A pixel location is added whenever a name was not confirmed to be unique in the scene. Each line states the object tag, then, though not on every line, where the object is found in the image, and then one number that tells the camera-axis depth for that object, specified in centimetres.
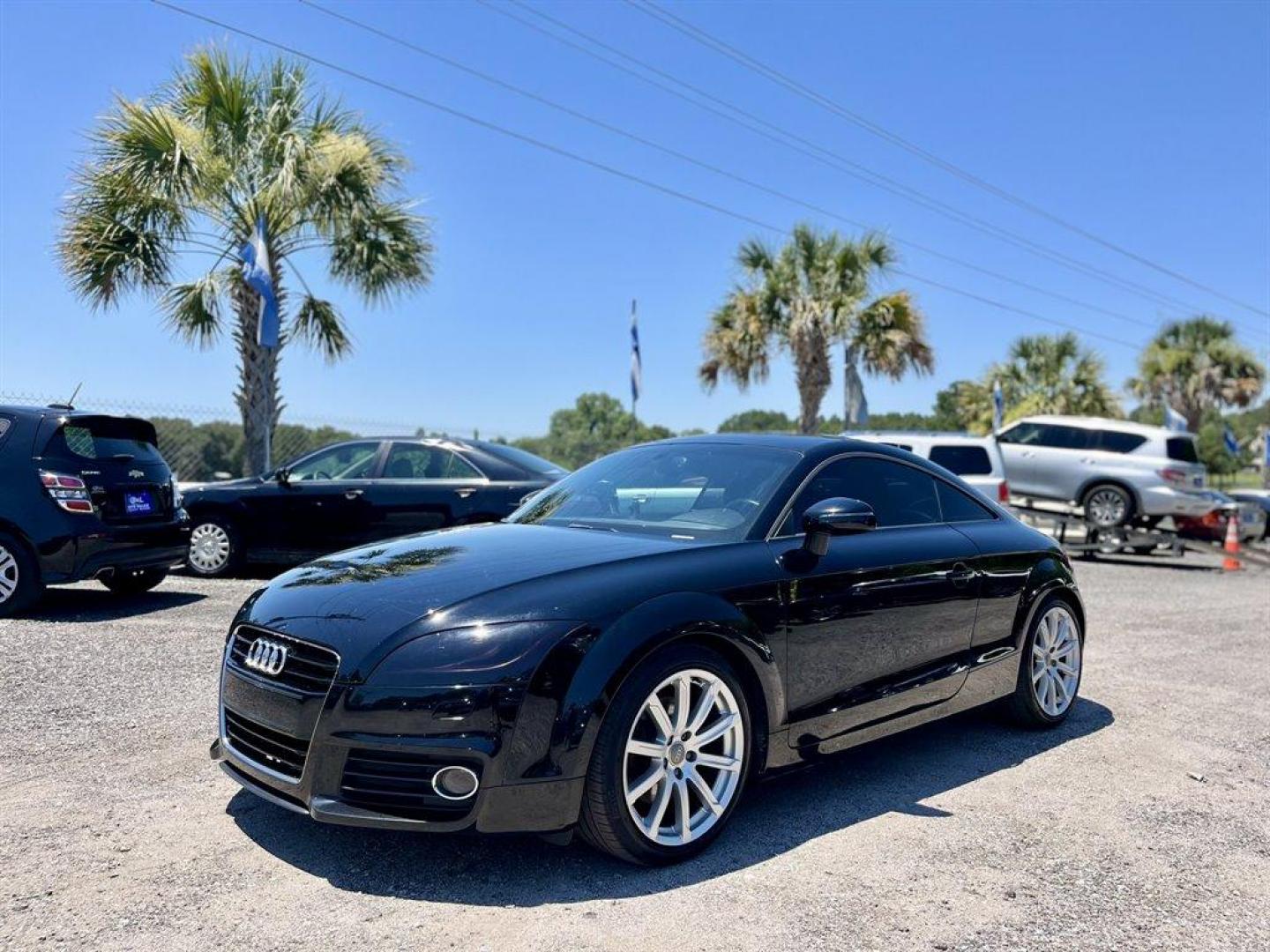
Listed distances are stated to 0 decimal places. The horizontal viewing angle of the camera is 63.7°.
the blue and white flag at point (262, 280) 1362
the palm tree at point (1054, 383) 3114
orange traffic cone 1520
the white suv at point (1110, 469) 1642
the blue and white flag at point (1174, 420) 2598
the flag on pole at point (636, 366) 2309
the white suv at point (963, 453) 1441
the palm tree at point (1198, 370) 3456
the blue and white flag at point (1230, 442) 3469
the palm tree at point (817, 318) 2122
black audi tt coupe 302
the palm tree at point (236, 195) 1365
